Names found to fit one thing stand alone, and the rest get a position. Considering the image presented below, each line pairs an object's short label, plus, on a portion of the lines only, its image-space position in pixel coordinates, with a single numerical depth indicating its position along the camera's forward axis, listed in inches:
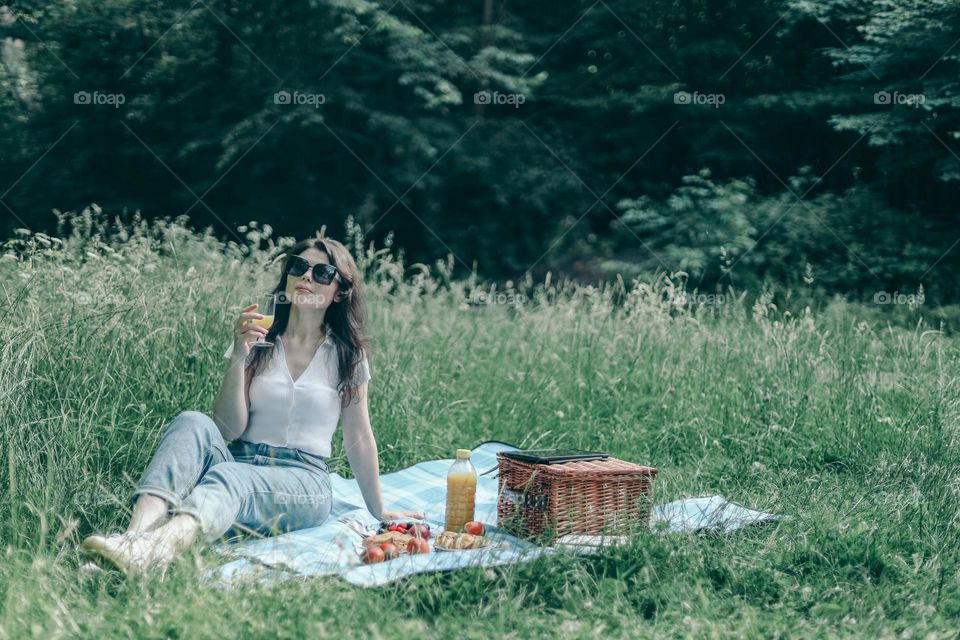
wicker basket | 131.7
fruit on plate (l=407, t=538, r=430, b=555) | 126.9
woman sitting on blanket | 126.8
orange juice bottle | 139.4
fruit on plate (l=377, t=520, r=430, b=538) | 134.5
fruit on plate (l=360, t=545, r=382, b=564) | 122.1
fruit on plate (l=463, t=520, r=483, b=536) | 136.5
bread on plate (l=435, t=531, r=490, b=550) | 128.5
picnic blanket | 114.2
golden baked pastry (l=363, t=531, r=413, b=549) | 127.9
